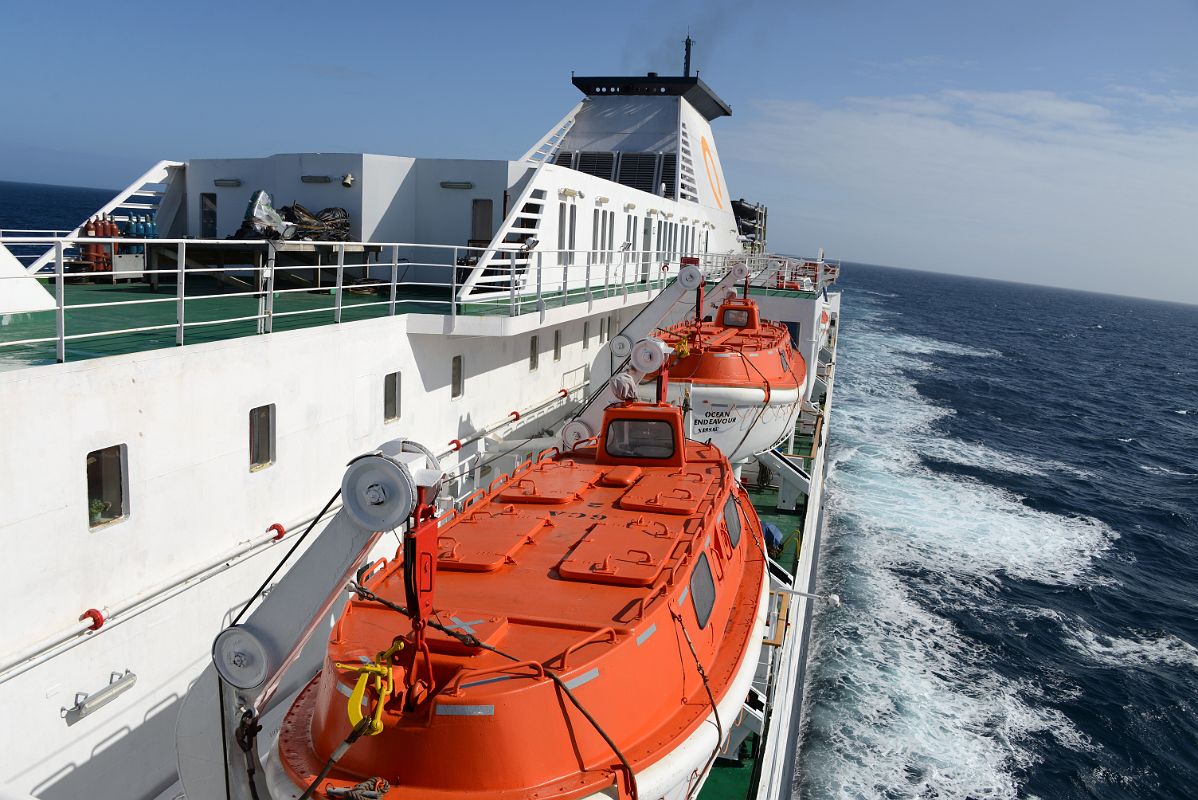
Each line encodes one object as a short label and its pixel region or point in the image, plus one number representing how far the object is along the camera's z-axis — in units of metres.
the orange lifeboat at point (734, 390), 16.72
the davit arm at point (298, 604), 4.90
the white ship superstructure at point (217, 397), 6.91
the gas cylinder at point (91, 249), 14.32
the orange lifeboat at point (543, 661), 5.12
